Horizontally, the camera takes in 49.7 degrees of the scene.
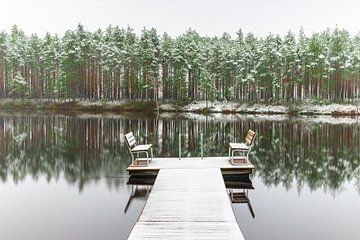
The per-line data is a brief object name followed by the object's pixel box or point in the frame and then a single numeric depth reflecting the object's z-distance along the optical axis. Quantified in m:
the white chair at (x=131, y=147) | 15.63
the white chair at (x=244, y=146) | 15.85
